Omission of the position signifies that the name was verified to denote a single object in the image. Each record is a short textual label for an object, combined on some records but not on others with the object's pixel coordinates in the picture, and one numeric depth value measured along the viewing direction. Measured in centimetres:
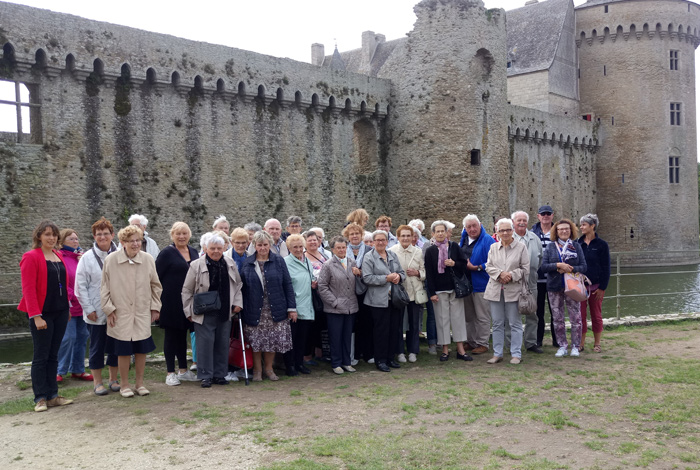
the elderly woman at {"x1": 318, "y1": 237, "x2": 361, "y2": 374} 857
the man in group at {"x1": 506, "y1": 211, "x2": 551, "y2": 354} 949
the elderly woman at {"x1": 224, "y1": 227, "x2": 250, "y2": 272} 819
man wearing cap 979
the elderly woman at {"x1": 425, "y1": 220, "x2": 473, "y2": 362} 929
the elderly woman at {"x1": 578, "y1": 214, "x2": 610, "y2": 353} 943
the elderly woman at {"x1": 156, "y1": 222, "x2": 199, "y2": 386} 791
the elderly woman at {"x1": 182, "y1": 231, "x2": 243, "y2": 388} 770
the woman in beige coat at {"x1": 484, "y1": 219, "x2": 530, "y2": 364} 891
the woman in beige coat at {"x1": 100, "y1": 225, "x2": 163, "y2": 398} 729
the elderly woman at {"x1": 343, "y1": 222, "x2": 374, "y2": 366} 914
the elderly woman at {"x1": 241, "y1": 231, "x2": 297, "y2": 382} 804
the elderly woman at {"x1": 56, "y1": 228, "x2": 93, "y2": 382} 832
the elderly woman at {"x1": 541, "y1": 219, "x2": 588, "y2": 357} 910
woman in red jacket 684
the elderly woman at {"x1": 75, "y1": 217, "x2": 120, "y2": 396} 748
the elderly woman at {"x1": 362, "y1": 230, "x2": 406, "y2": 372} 872
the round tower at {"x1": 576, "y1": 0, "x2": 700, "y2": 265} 3616
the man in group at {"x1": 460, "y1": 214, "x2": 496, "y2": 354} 956
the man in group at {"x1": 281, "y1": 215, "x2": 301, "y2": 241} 952
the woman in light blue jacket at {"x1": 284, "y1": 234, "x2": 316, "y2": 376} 851
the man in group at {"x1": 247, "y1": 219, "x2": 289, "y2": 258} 889
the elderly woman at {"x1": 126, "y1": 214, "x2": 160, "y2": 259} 851
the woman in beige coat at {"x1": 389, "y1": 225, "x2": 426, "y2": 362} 929
